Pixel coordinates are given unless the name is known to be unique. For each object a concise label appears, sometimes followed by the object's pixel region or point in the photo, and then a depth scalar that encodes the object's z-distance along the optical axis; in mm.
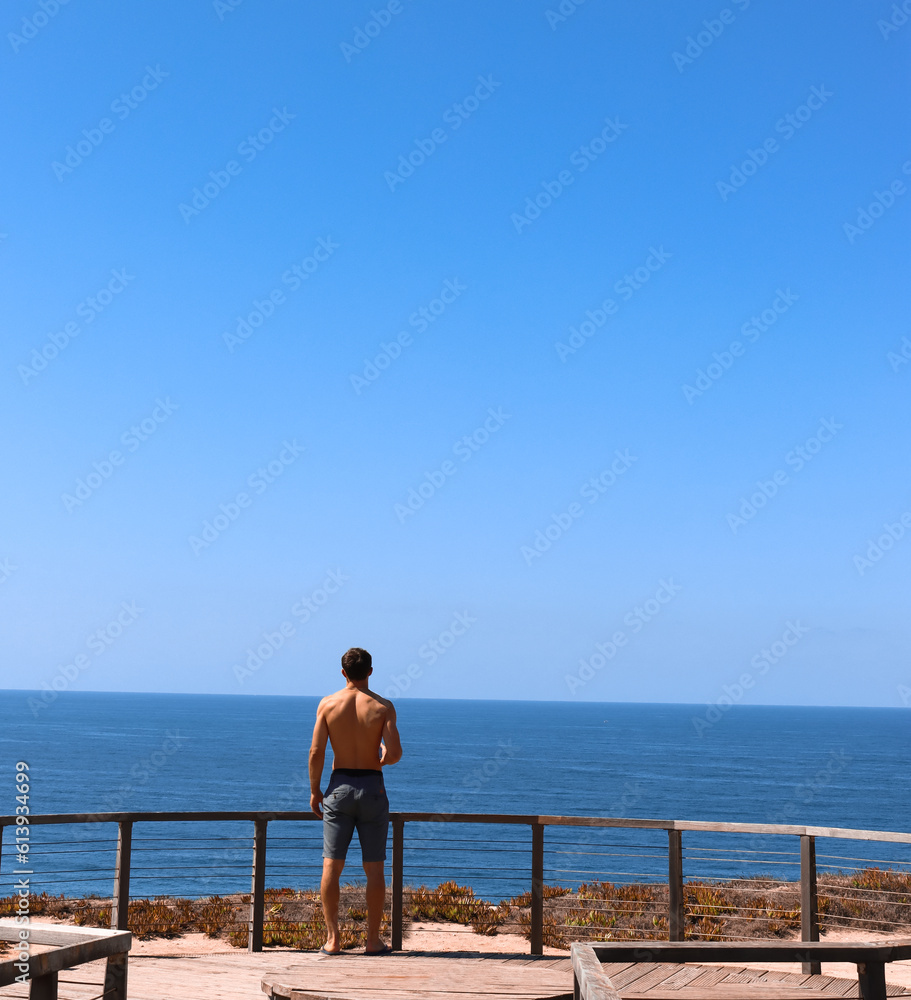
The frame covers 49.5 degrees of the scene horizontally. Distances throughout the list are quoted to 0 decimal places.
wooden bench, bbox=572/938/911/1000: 3059
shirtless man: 6285
